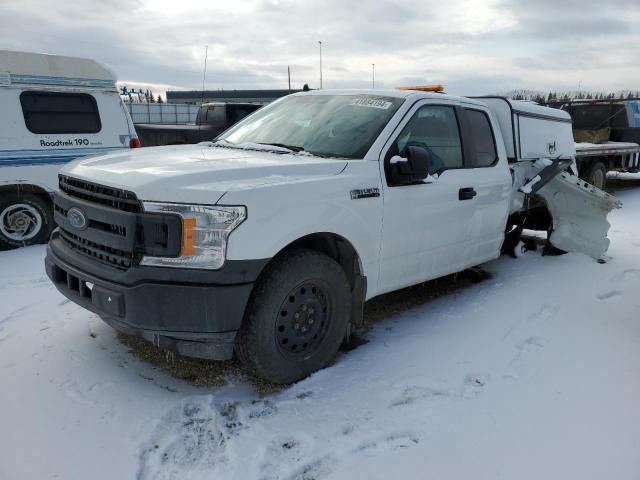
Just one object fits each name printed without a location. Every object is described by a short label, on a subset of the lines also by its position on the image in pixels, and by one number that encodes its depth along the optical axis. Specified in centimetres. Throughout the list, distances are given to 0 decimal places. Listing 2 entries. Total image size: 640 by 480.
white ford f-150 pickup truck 279
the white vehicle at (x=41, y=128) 676
